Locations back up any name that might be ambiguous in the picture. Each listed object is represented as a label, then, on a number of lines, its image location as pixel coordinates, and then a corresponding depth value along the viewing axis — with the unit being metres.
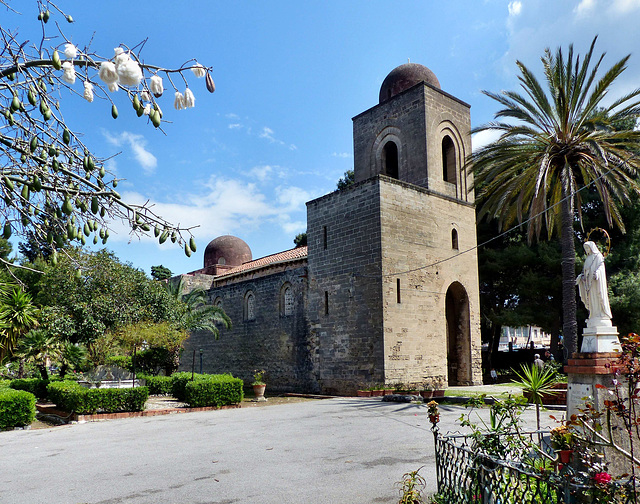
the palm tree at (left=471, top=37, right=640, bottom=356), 14.27
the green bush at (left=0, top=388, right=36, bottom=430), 12.98
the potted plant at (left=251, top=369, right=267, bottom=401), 19.17
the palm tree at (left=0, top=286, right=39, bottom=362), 15.03
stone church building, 19.12
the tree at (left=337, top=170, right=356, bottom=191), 38.38
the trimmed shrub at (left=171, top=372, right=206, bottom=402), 18.13
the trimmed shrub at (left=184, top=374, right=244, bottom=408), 16.31
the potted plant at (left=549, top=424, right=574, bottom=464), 4.45
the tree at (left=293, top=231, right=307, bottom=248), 41.19
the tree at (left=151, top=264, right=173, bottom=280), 56.18
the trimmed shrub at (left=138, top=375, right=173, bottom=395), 21.03
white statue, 6.84
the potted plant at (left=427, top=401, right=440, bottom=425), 5.29
